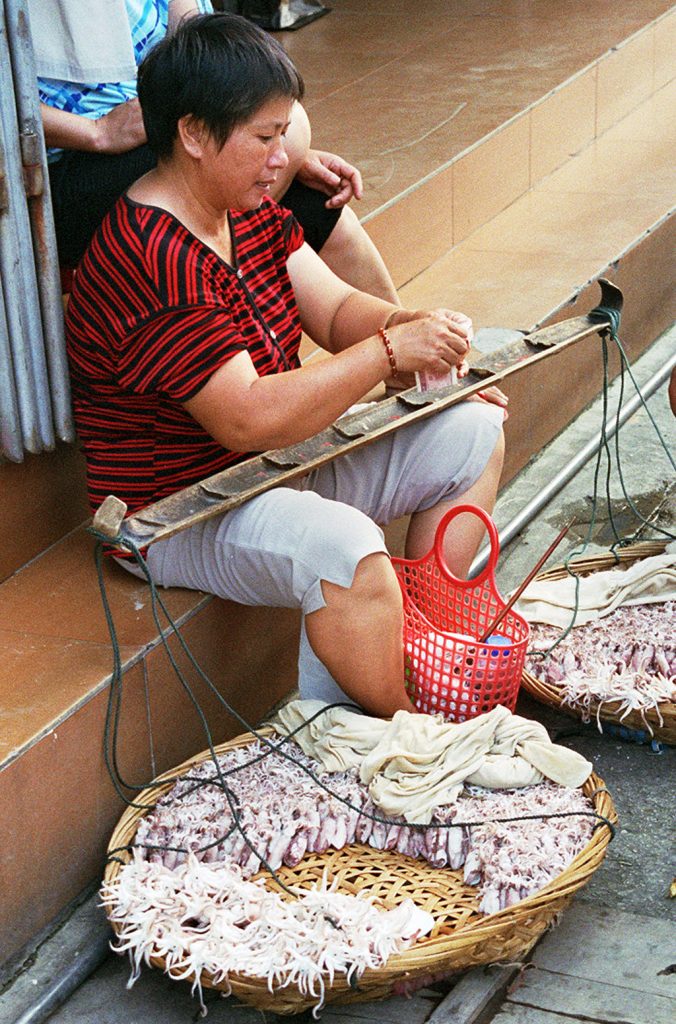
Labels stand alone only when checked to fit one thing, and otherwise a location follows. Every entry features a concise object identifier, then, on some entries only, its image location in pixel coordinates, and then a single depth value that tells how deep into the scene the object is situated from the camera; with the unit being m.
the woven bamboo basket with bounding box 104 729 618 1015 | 2.13
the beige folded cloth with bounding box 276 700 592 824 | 2.44
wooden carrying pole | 2.35
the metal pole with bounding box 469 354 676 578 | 3.60
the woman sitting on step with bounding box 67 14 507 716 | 2.47
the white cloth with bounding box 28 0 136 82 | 2.77
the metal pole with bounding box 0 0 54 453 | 2.56
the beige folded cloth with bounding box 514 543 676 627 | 3.05
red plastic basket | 2.66
